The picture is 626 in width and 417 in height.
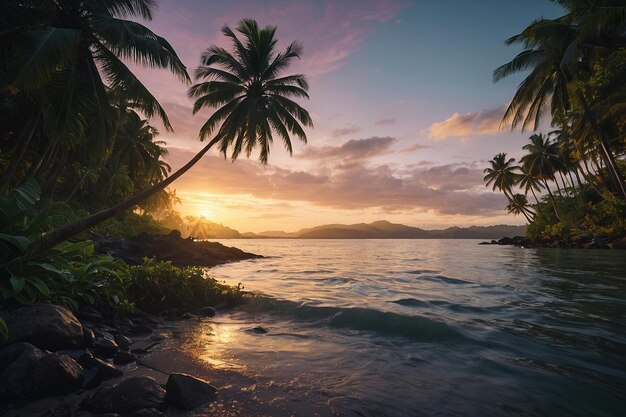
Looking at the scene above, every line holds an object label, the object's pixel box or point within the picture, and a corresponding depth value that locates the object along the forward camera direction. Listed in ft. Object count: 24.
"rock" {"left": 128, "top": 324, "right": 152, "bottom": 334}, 19.45
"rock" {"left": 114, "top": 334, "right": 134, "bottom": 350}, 16.19
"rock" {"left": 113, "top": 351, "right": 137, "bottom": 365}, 14.20
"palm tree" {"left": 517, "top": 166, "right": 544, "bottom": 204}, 168.29
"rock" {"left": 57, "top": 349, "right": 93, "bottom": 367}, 12.69
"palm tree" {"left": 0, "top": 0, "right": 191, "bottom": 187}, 25.17
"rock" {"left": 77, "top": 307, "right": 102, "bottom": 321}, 18.49
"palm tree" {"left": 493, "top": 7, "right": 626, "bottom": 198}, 59.98
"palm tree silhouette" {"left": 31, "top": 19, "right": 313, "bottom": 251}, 53.98
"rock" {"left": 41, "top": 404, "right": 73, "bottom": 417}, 9.39
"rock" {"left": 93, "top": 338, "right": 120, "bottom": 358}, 14.56
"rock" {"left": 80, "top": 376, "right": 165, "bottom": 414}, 9.72
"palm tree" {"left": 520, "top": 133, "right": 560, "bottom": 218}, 149.48
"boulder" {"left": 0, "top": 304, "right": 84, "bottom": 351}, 12.64
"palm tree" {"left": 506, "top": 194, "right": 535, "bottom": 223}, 192.24
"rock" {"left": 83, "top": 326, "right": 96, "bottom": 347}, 14.66
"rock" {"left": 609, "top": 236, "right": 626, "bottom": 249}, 102.26
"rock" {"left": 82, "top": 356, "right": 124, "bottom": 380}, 12.36
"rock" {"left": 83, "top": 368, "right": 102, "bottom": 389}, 11.30
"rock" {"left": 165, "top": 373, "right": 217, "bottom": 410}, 10.28
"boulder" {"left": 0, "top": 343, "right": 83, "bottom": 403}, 10.02
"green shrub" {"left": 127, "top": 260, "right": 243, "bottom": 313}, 24.90
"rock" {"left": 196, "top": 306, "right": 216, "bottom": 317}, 26.12
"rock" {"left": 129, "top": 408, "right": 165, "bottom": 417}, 9.50
